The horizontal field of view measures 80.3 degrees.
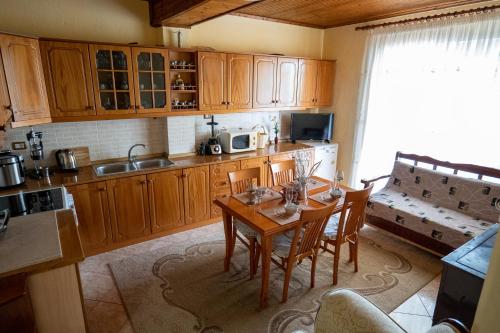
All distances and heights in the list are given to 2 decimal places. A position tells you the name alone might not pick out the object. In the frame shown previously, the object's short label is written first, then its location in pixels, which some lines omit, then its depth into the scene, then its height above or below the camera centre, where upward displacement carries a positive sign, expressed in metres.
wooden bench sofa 2.95 -1.17
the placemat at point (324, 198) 2.71 -0.94
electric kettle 3.12 -0.71
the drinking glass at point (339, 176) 2.87 -0.76
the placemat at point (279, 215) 2.32 -0.96
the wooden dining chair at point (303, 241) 2.17 -1.19
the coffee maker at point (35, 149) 2.93 -0.57
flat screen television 4.67 -0.48
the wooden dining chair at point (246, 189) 2.62 -0.96
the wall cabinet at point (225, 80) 3.59 +0.15
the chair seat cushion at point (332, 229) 2.66 -1.20
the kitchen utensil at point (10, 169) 2.59 -0.69
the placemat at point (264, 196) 2.68 -0.93
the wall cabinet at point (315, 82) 4.43 +0.18
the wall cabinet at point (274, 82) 4.02 +0.17
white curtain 3.09 +0.03
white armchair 1.12 -0.88
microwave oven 3.97 -0.63
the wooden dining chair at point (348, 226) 2.44 -1.17
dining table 2.25 -0.97
